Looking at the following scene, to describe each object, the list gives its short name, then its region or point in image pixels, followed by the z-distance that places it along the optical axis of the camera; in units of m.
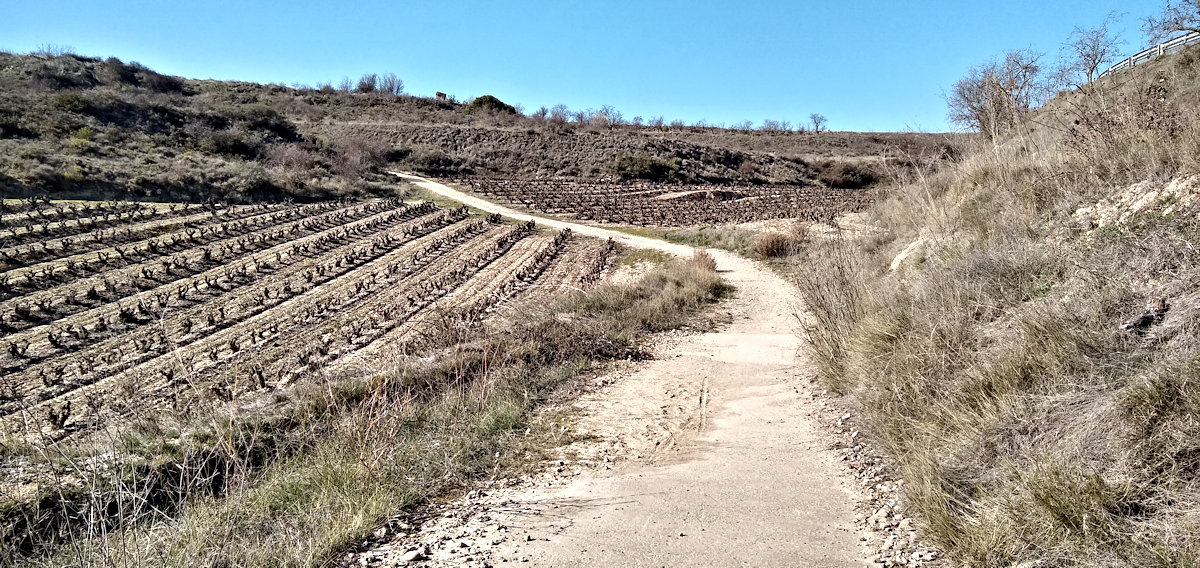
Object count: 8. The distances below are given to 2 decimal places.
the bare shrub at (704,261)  16.31
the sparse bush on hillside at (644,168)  53.28
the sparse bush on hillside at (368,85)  94.56
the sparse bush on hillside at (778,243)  19.18
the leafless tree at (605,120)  77.76
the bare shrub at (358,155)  42.52
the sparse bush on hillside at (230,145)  40.91
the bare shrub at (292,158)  40.16
